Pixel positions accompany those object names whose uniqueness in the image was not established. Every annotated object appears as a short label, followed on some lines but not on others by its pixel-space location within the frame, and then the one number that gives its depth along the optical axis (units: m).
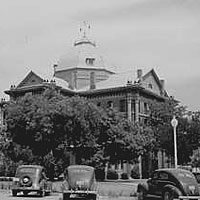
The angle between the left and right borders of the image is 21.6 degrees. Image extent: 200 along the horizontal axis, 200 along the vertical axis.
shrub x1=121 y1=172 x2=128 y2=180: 77.00
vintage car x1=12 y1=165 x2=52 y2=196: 32.62
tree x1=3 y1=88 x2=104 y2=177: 52.66
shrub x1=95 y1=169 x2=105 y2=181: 64.94
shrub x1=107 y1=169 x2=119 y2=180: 73.00
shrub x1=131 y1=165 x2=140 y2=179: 79.75
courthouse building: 84.94
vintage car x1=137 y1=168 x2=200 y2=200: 24.89
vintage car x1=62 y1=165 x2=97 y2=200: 28.41
